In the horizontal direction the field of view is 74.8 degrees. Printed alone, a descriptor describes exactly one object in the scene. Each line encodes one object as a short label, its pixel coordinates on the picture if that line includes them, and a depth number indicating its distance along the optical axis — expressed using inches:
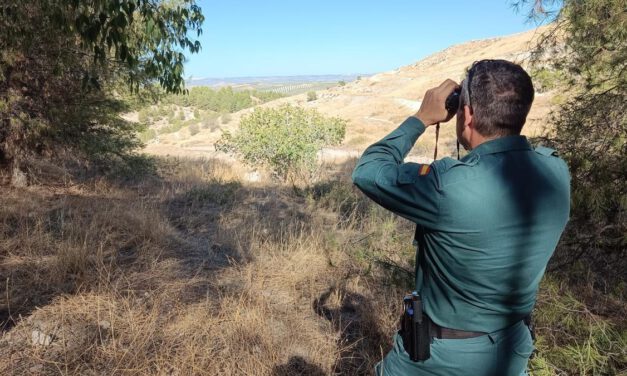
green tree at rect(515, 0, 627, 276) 103.4
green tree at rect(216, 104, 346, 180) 414.3
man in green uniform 46.2
